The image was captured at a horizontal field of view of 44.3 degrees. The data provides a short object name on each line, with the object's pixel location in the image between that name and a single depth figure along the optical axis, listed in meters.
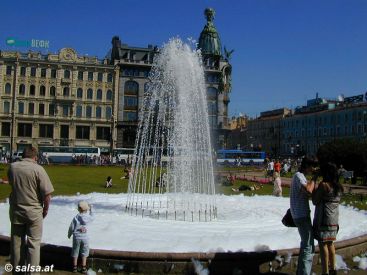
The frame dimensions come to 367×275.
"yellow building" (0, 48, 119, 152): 76.75
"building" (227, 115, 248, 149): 146.88
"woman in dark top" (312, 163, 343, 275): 7.50
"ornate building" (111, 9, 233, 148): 82.69
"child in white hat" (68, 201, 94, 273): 7.92
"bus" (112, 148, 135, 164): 67.95
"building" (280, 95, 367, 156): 97.12
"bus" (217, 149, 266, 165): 74.69
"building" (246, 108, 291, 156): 125.38
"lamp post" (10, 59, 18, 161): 76.31
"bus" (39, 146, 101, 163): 65.58
